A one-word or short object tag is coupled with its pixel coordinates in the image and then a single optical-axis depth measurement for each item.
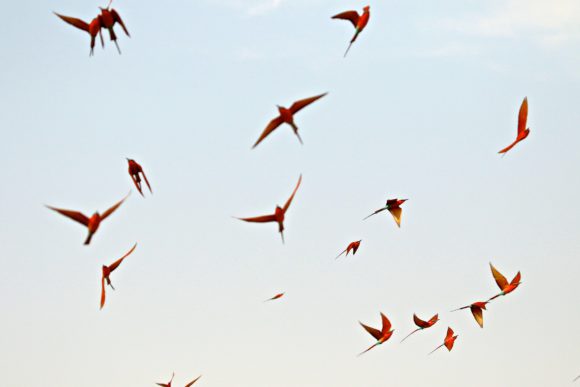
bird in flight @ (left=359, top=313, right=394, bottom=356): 16.75
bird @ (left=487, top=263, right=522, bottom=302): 17.91
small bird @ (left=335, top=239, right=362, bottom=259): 19.57
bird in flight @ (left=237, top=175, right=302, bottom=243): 12.48
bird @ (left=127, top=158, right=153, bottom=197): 16.20
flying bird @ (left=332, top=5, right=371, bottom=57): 14.03
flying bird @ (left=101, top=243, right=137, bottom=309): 15.18
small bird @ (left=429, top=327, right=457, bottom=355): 18.84
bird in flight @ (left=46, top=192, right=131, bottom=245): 12.16
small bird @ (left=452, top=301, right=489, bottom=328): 17.86
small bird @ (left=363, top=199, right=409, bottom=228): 17.19
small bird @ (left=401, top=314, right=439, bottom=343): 18.52
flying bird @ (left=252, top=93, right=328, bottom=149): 12.43
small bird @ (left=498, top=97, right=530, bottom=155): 15.76
